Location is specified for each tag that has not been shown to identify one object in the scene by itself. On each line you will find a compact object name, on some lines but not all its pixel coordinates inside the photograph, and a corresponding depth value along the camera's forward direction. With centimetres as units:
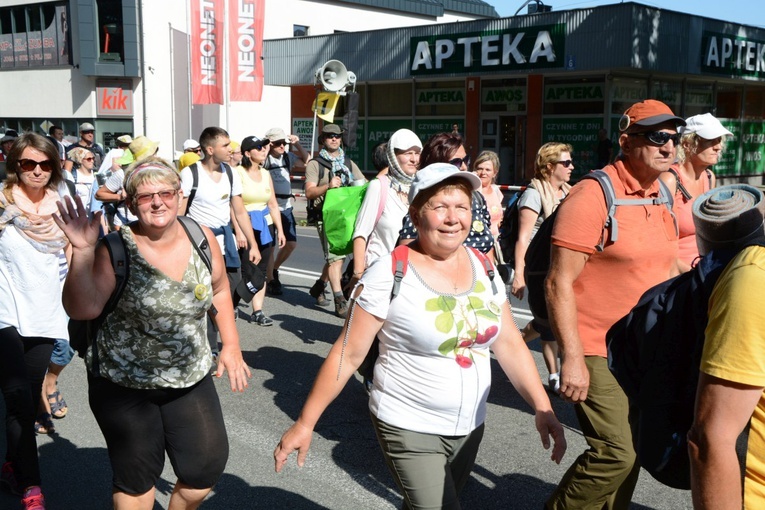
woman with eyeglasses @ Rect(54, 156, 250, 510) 348
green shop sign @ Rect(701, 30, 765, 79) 2291
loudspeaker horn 1345
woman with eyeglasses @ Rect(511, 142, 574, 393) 638
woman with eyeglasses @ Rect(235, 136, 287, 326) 861
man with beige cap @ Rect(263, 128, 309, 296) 1034
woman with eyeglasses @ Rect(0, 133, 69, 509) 436
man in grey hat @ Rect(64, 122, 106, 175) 1753
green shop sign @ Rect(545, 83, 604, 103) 2305
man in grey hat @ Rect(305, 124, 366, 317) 897
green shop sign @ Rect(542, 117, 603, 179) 2323
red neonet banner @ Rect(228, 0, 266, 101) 2334
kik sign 3400
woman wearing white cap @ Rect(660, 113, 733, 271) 520
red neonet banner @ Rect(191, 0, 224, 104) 2339
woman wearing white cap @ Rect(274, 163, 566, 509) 303
